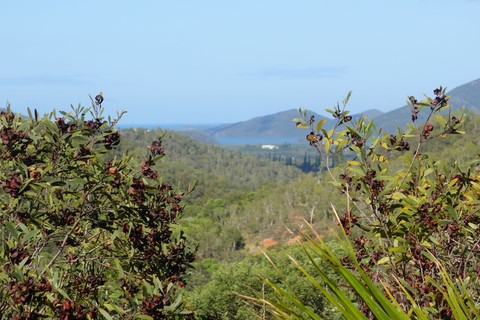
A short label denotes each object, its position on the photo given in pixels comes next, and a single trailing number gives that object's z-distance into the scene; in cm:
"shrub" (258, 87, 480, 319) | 772
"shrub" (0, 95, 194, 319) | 708
